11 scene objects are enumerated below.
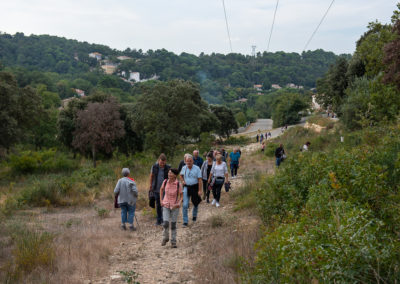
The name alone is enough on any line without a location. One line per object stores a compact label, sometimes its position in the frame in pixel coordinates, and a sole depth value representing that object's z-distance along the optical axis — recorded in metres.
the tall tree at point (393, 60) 14.09
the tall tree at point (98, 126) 24.16
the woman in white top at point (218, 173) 9.22
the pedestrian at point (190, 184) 7.84
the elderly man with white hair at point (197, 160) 9.96
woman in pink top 6.57
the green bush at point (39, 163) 22.67
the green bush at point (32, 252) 5.25
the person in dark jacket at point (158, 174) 7.78
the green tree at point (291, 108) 70.00
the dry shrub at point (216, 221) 7.73
